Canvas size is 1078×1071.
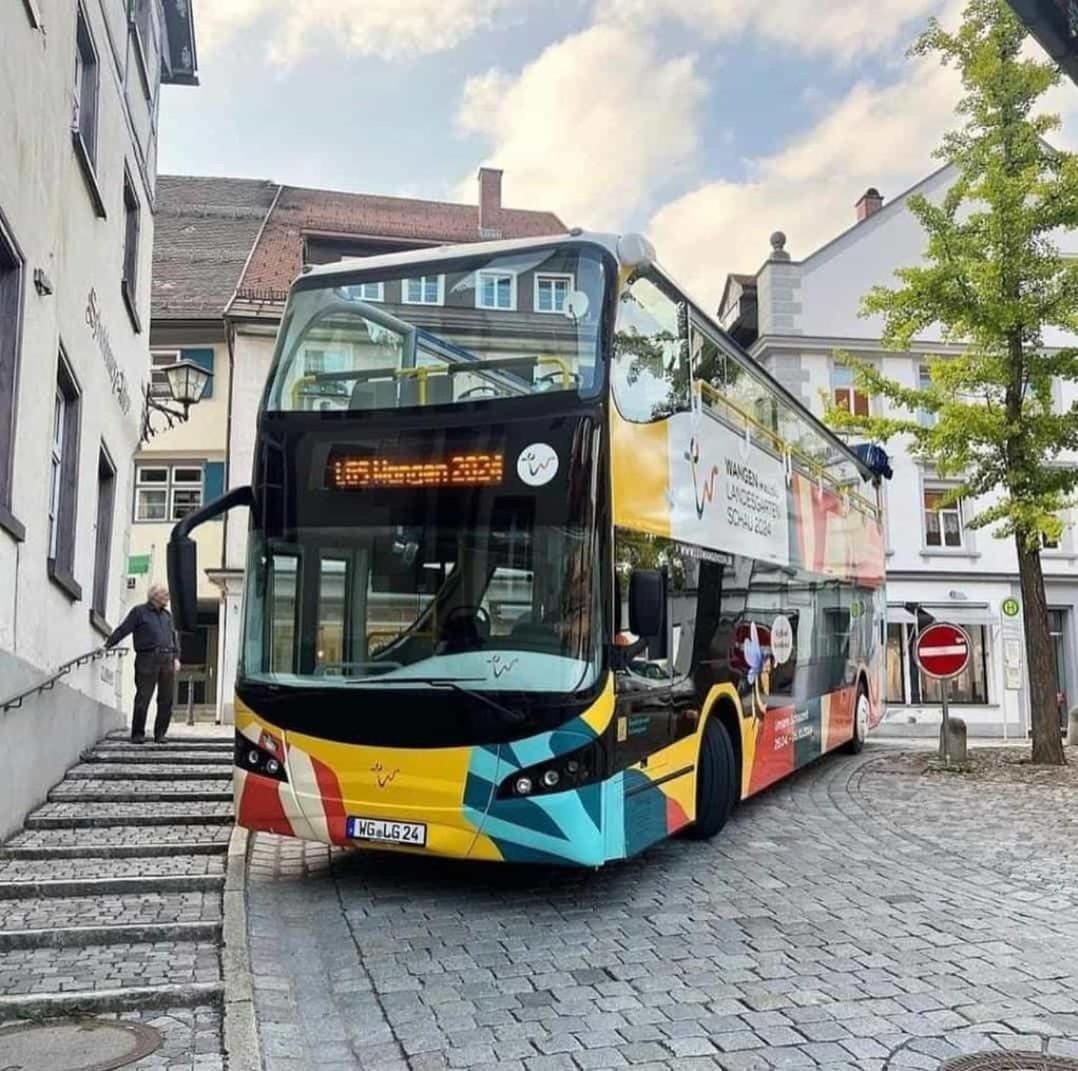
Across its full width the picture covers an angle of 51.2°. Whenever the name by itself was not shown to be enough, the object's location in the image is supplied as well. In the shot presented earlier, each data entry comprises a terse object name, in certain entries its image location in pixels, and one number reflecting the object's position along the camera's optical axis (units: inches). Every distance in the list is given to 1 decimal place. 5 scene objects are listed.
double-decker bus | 245.8
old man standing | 467.2
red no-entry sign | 501.0
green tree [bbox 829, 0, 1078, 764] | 544.4
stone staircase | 189.5
